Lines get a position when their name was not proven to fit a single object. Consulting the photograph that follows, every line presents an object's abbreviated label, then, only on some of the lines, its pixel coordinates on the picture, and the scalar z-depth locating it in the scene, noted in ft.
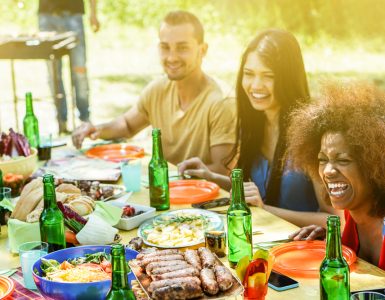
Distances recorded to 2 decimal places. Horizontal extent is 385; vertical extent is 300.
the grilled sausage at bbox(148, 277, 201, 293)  5.49
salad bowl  5.83
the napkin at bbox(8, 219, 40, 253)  7.47
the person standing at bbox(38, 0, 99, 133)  22.67
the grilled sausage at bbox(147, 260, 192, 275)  5.78
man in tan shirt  12.71
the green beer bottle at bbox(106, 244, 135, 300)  5.18
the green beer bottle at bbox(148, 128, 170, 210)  9.14
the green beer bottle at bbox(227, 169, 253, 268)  6.93
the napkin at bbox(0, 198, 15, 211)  8.57
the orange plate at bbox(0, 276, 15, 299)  6.30
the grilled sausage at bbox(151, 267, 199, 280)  5.66
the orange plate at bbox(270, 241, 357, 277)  6.63
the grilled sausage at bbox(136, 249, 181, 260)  6.19
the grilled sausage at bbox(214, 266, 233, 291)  5.53
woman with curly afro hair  7.38
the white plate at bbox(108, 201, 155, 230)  8.18
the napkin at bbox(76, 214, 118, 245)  7.44
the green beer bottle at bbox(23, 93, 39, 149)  12.63
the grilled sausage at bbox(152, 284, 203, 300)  5.41
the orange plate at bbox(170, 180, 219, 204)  9.39
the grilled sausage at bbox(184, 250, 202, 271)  5.93
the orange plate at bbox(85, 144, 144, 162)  12.17
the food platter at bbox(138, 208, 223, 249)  7.57
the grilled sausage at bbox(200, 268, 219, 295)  5.49
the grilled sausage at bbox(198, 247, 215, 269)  5.95
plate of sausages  5.45
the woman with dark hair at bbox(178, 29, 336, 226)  10.43
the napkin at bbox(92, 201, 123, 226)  8.00
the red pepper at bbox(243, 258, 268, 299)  5.93
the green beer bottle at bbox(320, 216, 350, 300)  5.38
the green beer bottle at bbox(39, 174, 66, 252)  7.19
